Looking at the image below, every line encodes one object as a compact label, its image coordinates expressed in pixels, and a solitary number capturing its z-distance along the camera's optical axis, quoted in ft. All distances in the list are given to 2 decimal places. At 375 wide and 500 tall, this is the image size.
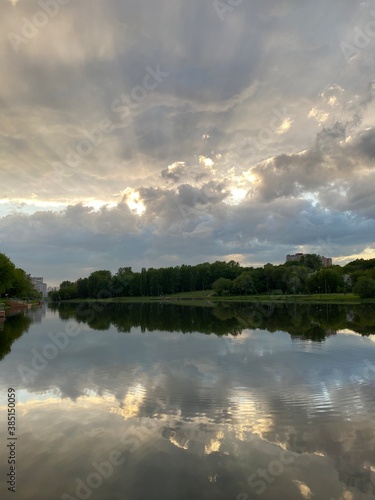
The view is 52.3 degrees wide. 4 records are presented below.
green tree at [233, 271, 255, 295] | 502.38
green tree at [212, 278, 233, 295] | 532.73
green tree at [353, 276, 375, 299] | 314.14
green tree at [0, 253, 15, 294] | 316.77
